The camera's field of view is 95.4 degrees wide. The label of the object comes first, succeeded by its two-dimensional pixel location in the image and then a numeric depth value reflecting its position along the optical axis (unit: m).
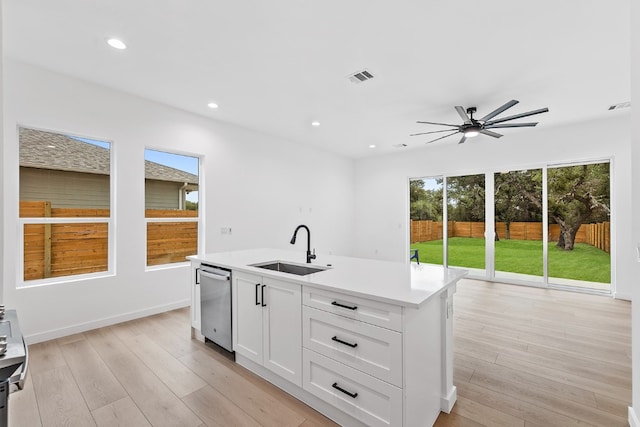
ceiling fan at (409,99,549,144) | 3.64
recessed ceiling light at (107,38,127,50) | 2.55
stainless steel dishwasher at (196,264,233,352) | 2.53
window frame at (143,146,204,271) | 3.85
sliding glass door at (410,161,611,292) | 4.83
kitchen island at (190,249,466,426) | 1.53
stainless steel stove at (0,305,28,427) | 0.82
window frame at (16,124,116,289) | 2.96
